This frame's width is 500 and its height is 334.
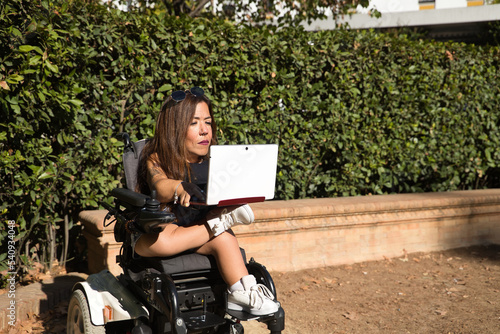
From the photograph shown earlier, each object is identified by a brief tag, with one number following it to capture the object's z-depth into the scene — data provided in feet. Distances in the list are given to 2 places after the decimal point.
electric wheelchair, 7.32
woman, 7.68
